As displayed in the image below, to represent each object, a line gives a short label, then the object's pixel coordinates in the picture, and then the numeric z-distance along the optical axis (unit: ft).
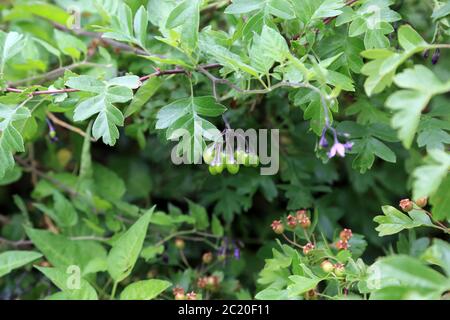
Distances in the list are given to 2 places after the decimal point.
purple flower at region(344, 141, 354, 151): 2.81
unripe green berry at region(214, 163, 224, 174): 2.93
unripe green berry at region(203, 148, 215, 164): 2.89
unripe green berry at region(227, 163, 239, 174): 2.95
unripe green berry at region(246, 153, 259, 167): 2.95
